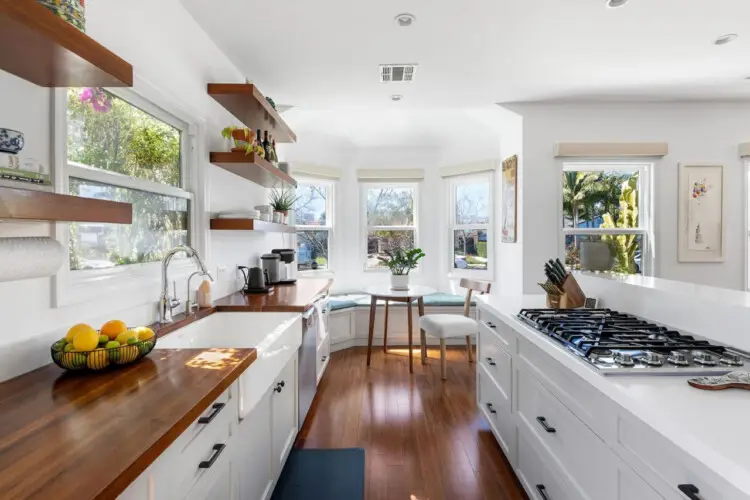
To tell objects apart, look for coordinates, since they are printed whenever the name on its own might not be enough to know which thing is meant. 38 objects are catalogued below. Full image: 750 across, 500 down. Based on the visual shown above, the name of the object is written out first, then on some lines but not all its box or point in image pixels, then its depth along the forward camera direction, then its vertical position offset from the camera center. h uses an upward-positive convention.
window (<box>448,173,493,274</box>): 4.70 +0.26
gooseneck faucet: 1.75 -0.26
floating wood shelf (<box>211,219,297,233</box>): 2.49 +0.12
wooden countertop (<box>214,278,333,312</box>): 2.27 -0.37
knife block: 2.21 -0.31
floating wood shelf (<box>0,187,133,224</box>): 0.88 +0.09
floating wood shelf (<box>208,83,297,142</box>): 2.43 +0.93
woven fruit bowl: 1.15 -0.34
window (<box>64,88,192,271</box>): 1.46 +0.31
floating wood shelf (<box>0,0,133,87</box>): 0.87 +0.49
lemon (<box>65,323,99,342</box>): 1.20 -0.27
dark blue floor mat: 1.96 -1.26
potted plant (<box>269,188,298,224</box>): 3.57 +0.39
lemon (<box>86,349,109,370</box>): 1.16 -0.35
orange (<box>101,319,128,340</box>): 1.28 -0.29
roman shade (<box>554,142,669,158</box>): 3.68 +0.88
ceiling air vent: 2.92 +1.32
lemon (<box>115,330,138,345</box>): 1.25 -0.31
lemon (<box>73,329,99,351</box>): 1.16 -0.30
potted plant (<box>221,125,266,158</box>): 2.56 +0.70
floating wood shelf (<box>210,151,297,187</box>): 2.49 +0.52
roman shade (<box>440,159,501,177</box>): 4.50 +0.90
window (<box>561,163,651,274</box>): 3.87 +0.31
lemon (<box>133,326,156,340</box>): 1.32 -0.31
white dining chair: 3.42 -0.75
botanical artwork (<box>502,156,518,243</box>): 3.92 +0.47
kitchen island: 0.78 -0.49
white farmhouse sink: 1.48 -0.50
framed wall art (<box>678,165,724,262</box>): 3.75 +0.28
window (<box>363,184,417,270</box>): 5.11 +0.30
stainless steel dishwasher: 2.42 -0.80
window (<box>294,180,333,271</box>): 4.84 +0.24
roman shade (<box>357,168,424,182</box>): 4.99 +0.87
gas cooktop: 1.17 -0.36
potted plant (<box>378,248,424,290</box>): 3.97 -0.27
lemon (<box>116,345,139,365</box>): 1.22 -0.36
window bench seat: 4.43 -0.89
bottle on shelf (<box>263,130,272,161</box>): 2.99 +0.74
